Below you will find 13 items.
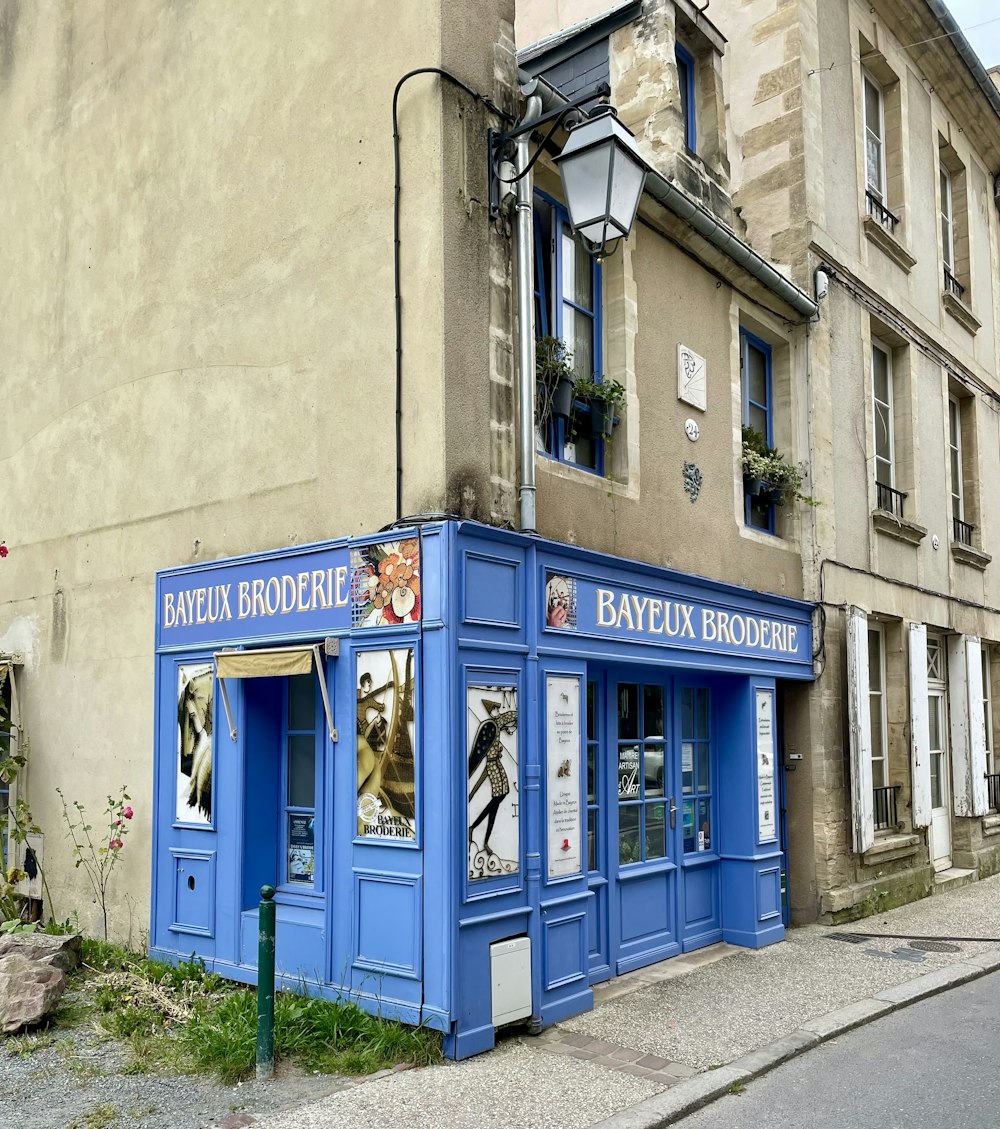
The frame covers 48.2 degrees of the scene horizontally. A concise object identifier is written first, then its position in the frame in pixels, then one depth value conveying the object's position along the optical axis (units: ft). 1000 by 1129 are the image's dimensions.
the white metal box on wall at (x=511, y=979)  18.37
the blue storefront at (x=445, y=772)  18.33
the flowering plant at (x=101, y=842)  23.93
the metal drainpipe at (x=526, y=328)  20.18
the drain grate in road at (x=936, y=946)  26.35
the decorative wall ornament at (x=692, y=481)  25.92
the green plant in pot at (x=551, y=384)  21.90
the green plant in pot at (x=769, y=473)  28.73
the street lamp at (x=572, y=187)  19.19
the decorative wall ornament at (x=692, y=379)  26.16
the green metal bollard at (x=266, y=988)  16.76
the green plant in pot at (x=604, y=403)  23.15
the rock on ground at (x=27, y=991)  19.40
